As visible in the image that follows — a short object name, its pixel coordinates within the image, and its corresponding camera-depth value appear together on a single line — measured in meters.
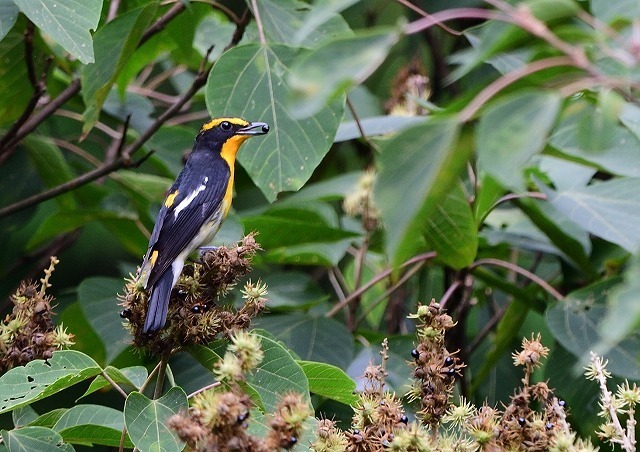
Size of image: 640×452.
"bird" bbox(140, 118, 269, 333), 6.21
